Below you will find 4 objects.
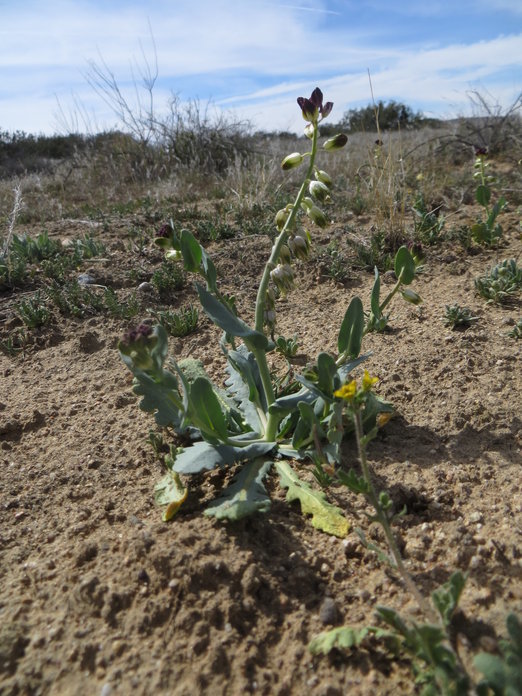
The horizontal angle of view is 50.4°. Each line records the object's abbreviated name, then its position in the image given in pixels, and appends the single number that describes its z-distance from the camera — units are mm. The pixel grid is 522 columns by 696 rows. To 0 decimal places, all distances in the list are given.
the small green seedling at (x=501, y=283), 463
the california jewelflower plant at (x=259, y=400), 265
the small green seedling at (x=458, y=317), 427
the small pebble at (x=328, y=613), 222
